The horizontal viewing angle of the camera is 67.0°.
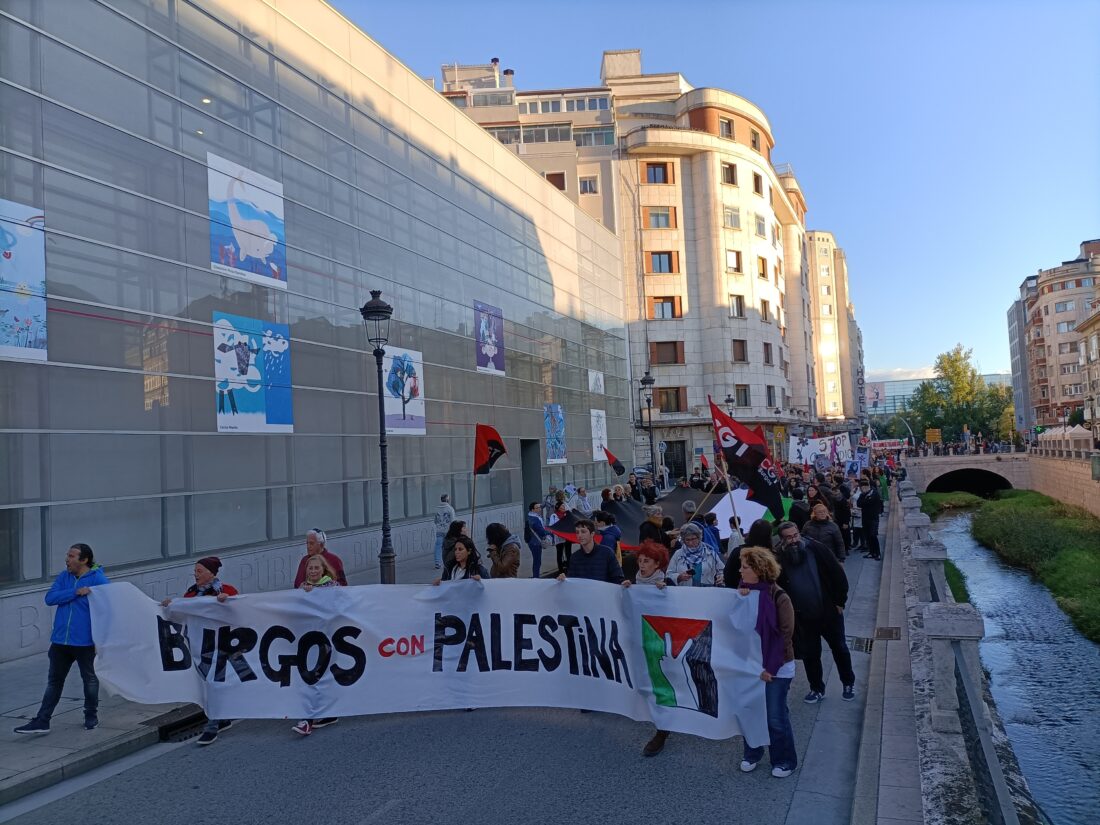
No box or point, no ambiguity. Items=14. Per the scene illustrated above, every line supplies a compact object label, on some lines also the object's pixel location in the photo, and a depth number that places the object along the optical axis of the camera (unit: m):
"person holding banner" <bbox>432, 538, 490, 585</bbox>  8.30
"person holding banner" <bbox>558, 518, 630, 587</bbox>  8.07
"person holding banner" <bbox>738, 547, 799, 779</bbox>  6.14
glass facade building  12.76
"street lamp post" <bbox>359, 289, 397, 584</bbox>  13.49
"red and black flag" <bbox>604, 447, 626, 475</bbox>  25.65
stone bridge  64.00
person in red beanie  7.87
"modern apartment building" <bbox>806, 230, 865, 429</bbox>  110.62
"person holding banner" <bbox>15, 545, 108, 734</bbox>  7.50
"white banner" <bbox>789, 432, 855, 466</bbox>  35.22
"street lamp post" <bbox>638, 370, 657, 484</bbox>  34.34
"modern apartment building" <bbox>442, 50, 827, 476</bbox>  55.25
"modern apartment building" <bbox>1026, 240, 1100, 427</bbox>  96.81
